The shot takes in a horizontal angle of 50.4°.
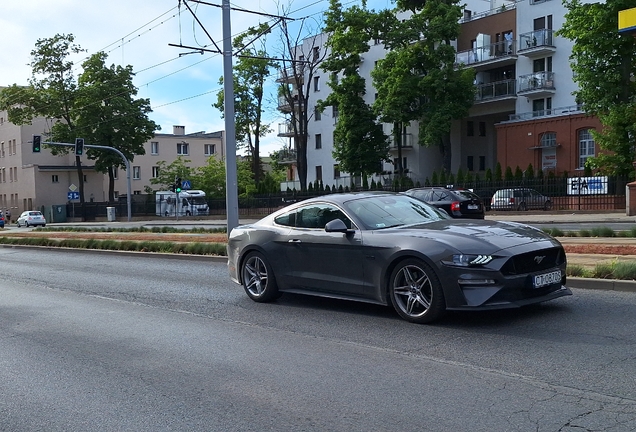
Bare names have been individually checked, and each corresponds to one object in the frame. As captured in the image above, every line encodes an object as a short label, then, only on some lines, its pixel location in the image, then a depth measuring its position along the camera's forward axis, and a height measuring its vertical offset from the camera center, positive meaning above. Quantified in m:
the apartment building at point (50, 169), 79.25 +3.11
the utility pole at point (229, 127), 17.86 +1.71
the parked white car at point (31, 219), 60.80 -2.08
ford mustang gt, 6.86 -0.79
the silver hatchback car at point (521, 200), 33.16 -0.81
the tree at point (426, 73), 47.06 +8.04
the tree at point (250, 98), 62.75 +9.04
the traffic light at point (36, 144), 43.01 +3.34
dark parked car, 22.95 -0.54
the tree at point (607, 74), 32.56 +5.44
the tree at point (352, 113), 51.41 +5.89
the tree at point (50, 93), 62.62 +9.61
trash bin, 61.09 -1.78
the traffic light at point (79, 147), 45.08 +3.23
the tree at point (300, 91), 56.91 +8.88
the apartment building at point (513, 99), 44.34 +6.00
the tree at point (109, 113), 61.56 +7.48
